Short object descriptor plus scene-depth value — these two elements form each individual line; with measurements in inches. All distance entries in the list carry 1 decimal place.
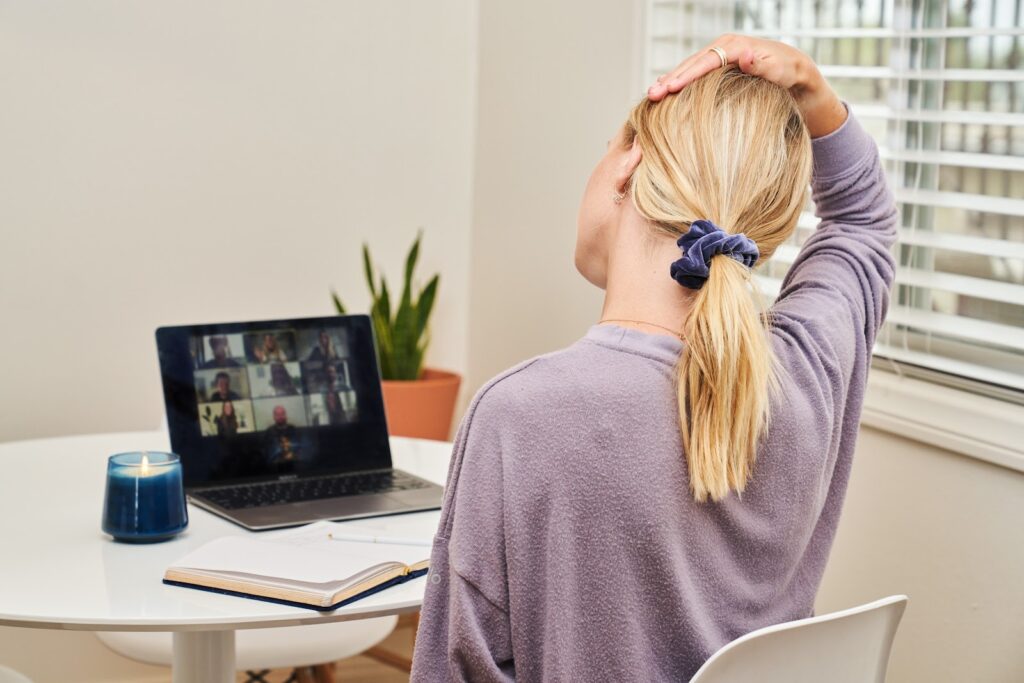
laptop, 67.3
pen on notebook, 58.2
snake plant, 109.9
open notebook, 50.9
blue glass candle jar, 57.5
